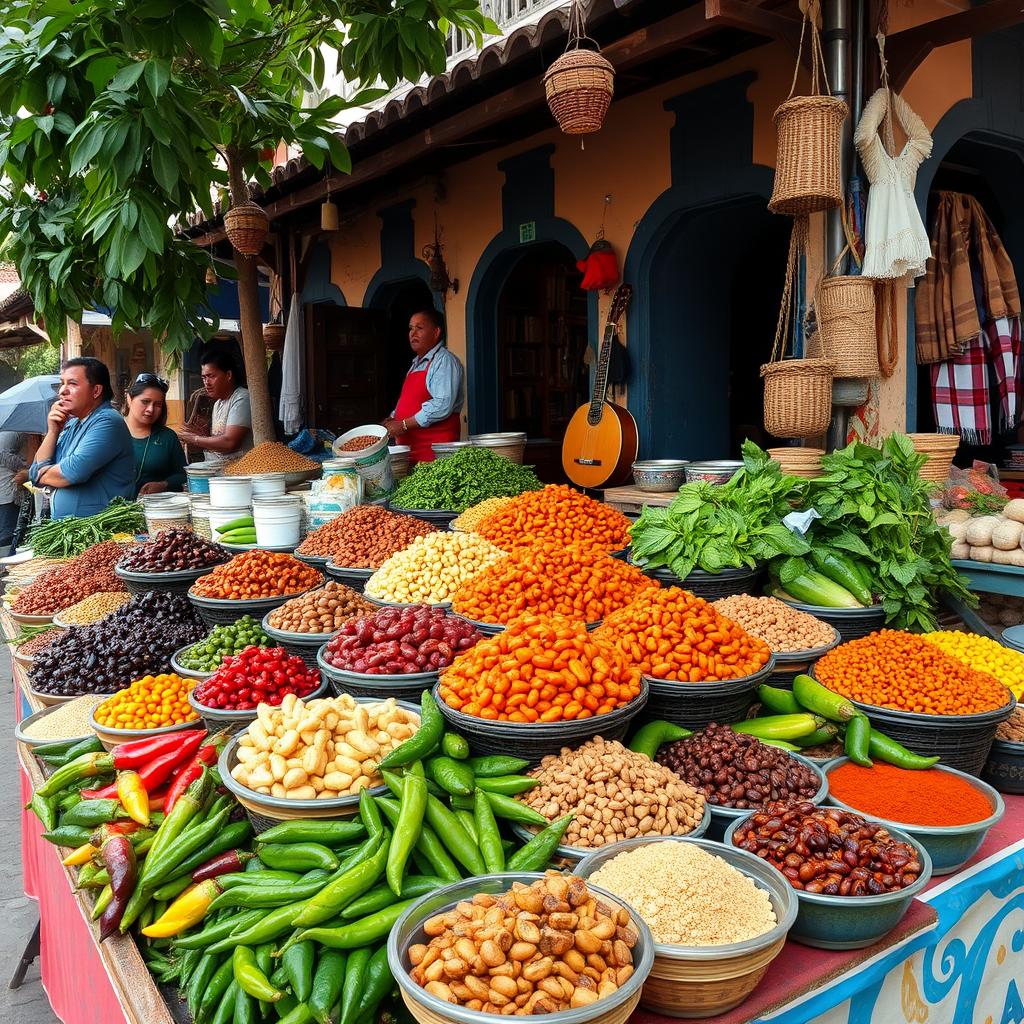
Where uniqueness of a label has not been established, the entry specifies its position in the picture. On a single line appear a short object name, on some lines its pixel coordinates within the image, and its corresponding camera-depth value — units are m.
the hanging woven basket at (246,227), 4.57
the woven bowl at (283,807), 1.83
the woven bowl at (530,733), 1.99
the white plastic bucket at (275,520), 4.03
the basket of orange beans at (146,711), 2.48
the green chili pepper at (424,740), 1.95
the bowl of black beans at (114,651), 3.04
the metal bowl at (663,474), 4.67
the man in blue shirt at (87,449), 4.95
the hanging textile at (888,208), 3.90
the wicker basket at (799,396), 3.86
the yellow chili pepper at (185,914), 1.76
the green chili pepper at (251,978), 1.48
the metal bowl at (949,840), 1.85
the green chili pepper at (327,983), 1.45
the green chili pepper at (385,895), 1.61
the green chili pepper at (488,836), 1.74
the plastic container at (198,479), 4.72
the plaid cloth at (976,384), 5.24
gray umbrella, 9.08
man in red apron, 5.88
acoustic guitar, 5.71
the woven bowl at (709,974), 1.38
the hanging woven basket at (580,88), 3.58
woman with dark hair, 5.86
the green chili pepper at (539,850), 1.70
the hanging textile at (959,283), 5.05
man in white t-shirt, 5.96
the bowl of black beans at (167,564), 3.70
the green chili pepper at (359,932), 1.54
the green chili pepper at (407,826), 1.65
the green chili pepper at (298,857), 1.72
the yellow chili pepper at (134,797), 2.09
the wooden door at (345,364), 8.09
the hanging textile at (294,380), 8.50
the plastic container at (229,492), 4.23
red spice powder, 1.98
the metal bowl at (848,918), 1.56
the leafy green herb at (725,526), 3.27
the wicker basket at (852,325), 3.95
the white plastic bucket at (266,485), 4.23
